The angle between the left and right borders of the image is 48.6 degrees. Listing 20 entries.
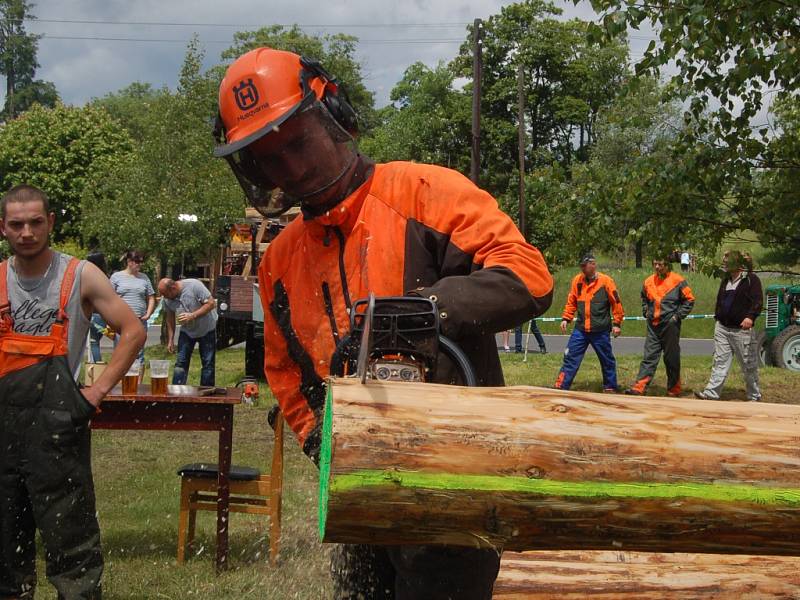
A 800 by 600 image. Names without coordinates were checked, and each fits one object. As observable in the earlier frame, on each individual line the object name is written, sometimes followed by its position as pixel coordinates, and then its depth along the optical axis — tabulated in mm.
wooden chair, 5250
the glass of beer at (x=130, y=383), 5211
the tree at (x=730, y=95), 5988
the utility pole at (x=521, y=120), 27469
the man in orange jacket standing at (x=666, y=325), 11352
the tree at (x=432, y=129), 37906
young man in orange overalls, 3830
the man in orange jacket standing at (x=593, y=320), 11227
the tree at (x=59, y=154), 40719
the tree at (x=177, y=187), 26094
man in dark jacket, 10438
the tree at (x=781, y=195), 7188
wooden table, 5086
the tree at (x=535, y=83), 39719
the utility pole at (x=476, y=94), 20703
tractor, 14156
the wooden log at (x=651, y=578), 3852
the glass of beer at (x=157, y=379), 5214
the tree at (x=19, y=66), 69625
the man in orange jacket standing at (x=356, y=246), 2367
